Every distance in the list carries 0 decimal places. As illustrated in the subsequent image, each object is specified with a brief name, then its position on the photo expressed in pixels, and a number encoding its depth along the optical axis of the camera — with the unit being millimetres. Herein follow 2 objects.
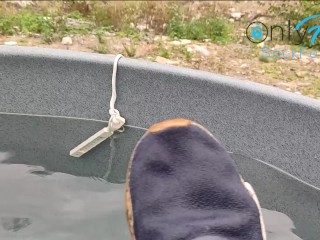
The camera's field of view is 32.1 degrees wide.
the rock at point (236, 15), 3769
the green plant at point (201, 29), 2918
